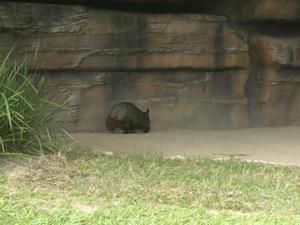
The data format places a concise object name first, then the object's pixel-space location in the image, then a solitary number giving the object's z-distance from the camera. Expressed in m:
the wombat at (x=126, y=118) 16.44
